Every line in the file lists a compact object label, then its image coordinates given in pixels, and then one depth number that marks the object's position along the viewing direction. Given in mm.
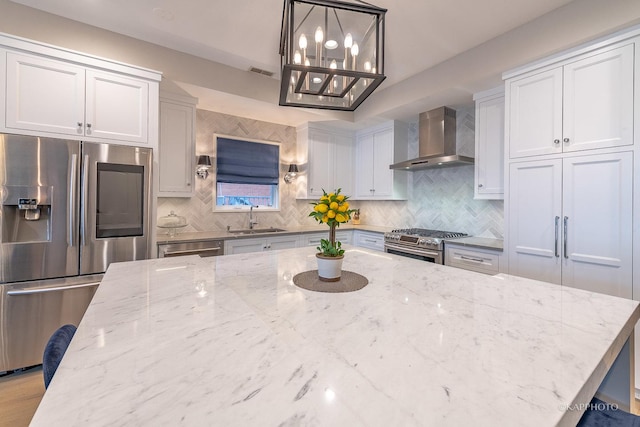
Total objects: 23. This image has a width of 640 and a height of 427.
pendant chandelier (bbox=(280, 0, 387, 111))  1265
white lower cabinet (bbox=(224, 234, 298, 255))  3088
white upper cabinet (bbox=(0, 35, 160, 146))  1954
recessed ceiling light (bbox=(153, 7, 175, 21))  2129
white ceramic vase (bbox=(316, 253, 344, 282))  1320
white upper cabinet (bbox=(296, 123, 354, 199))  4066
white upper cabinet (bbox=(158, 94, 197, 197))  2924
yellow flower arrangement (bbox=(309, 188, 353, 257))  1318
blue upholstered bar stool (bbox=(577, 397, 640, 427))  785
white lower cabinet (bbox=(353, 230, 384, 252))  3715
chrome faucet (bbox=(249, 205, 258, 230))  3799
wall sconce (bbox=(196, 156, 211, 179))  3363
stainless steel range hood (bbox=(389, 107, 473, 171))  3264
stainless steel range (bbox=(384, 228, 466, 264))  2902
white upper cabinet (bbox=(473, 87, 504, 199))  2738
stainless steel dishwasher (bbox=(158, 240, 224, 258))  2664
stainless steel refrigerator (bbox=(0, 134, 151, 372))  1936
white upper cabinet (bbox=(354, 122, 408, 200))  3883
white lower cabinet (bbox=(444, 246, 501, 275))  2539
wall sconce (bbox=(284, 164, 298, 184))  4074
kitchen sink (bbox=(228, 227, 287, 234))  3672
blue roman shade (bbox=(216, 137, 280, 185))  3678
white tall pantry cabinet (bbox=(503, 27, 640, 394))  1815
